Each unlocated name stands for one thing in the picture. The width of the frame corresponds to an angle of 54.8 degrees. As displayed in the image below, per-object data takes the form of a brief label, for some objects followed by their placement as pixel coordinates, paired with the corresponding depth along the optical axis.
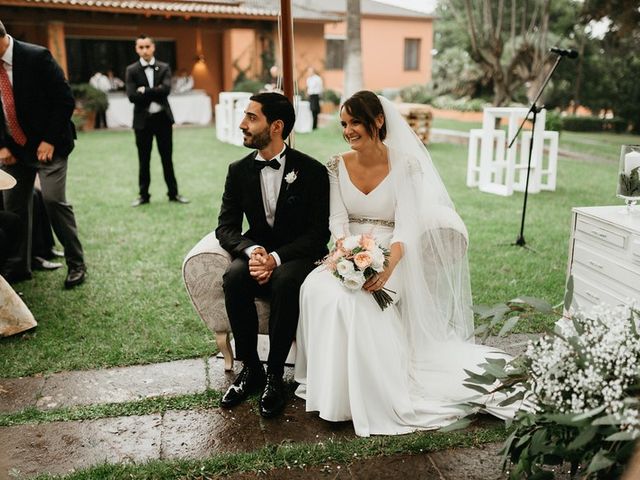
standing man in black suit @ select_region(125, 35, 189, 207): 7.89
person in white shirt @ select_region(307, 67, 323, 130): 16.16
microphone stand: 6.09
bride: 3.04
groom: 3.27
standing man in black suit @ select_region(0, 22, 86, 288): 4.62
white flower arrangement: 1.86
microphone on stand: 5.67
